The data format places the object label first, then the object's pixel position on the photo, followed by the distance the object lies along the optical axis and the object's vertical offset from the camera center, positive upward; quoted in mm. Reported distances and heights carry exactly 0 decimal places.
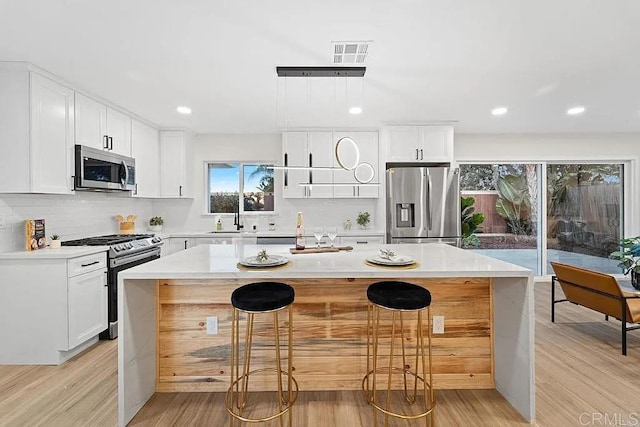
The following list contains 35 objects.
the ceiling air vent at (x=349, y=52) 2418 +1204
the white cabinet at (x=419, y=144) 4633 +941
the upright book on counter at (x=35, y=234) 2990 -169
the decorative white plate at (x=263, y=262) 1997 -290
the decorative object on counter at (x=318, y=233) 2553 -150
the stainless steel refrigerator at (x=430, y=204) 4410 +113
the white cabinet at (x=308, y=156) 4879 +824
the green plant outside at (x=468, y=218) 4844 -83
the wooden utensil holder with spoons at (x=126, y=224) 4379 -125
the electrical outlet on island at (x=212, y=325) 2318 -762
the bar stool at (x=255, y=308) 1793 -504
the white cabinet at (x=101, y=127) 3369 +959
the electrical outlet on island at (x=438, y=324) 2342 -772
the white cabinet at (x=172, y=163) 4895 +740
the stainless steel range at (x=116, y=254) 3262 -416
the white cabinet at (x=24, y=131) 2779 +705
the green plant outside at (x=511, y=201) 5461 +176
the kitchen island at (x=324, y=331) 2318 -813
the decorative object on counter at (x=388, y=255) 2109 -270
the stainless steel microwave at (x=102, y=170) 3311 +477
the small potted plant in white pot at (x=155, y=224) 5031 -146
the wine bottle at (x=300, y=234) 2572 -158
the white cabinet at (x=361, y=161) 4895 +679
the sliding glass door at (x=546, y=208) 5434 +55
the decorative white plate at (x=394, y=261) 2035 -293
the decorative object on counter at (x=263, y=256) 2078 -268
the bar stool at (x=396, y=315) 1825 -685
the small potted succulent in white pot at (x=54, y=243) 3109 -258
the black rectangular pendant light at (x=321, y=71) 2816 +1193
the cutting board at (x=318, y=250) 2527 -280
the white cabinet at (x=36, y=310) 2740 -770
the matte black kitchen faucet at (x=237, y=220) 5133 -98
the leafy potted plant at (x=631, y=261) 3332 -553
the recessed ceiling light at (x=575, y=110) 4016 +1237
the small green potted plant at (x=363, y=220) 5180 -109
